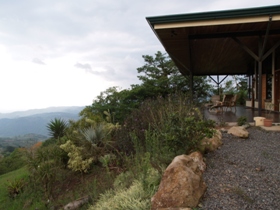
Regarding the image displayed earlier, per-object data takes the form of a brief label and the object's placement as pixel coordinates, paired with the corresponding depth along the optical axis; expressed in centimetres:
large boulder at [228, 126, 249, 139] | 459
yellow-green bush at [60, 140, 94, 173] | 480
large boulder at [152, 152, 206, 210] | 194
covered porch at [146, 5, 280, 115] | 531
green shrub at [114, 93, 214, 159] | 319
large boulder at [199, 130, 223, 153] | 338
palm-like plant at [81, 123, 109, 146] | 536
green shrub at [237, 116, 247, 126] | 597
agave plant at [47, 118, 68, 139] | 807
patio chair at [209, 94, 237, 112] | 913
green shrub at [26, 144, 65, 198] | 418
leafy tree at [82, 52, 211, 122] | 1235
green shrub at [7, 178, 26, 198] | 503
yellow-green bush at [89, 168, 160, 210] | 222
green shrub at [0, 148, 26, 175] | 1075
